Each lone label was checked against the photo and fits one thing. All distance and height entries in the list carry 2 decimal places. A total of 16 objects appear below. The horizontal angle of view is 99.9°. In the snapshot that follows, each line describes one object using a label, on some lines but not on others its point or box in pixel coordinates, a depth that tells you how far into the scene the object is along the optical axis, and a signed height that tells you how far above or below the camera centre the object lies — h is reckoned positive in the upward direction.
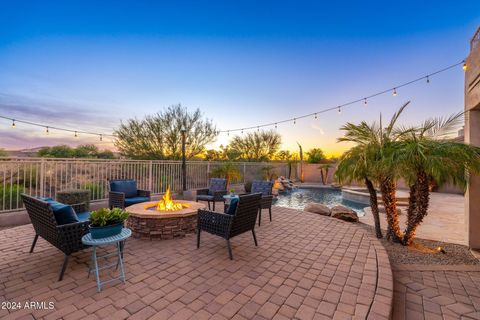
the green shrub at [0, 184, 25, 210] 4.50 -0.87
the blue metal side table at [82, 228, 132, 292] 2.13 -0.89
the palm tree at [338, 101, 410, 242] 3.68 +0.26
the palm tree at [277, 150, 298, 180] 19.04 +0.48
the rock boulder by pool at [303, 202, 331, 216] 5.79 -1.43
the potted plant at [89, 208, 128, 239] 2.21 -0.71
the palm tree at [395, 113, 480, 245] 3.13 +0.01
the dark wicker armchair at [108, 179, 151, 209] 4.89 -0.91
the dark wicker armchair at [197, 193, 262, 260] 2.95 -0.93
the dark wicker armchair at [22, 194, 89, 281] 2.27 -0.83
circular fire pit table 3.60 -1.16
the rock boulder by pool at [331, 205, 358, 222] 5.47 -1.48
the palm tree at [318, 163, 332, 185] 16.24 -1.01
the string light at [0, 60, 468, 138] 6.07 +2.49
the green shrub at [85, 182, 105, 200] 5.97 -0.93
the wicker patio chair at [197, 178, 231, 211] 5.86 -0.98
